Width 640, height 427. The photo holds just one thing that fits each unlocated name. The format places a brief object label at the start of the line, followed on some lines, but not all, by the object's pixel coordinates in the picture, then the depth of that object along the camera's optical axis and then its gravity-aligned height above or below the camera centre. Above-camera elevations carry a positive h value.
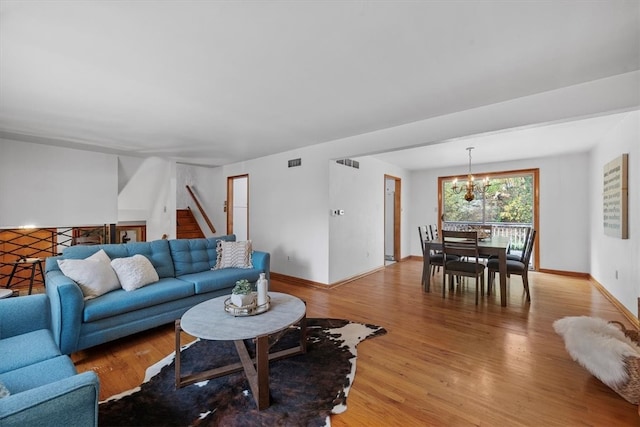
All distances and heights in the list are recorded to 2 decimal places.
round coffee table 1.74 -0.79
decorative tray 2.07 -0.75
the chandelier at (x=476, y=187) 6.04 +0.57
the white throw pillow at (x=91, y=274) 2.46 -0.58
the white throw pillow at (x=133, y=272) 2.73 -0.61
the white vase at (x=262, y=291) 2.21 -0.64
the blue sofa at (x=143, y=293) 2.19 -0.78
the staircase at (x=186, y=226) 6.71 -0.34
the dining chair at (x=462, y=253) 3.68 -0.58
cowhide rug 1.62 -1.23
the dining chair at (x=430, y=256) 4.33 -0.74
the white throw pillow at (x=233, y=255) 3.72 -0.59
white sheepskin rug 1.78 -0.96
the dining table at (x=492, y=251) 3.57 -0.55
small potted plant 2.12 -0.65
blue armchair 0.94 -0.73
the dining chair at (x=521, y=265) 3.75 -0.75
